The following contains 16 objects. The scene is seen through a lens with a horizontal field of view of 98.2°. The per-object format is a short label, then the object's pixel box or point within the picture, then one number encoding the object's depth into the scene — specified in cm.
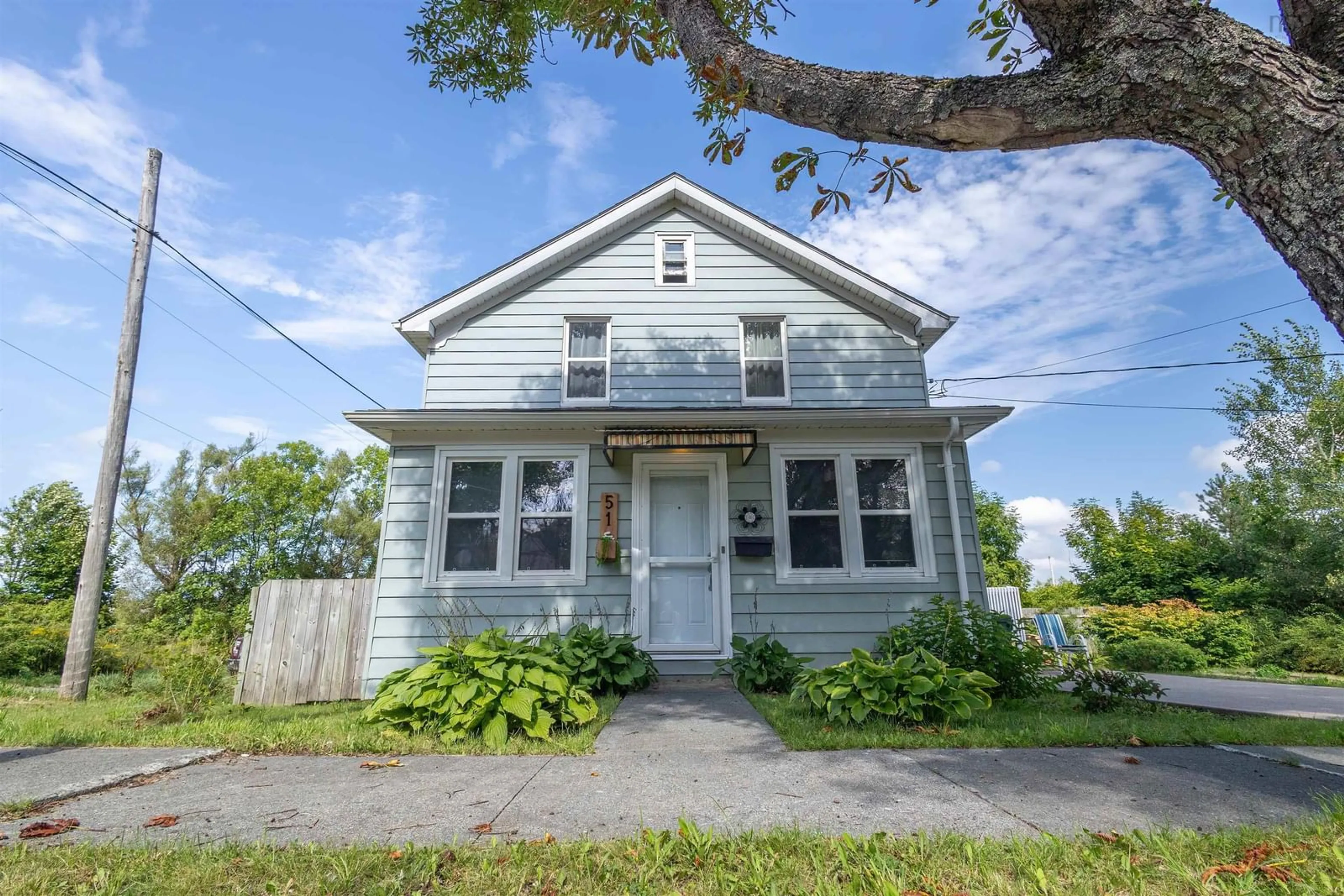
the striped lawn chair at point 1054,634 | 1267
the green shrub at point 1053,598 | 1761
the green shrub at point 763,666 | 592
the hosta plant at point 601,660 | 551
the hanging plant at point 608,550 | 684
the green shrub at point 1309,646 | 1074
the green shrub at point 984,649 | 527
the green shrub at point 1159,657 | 1104
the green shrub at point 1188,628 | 1238
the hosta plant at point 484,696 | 390
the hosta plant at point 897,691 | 407
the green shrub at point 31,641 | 967
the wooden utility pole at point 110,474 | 673
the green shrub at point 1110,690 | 475
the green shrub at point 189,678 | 474
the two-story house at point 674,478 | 682
